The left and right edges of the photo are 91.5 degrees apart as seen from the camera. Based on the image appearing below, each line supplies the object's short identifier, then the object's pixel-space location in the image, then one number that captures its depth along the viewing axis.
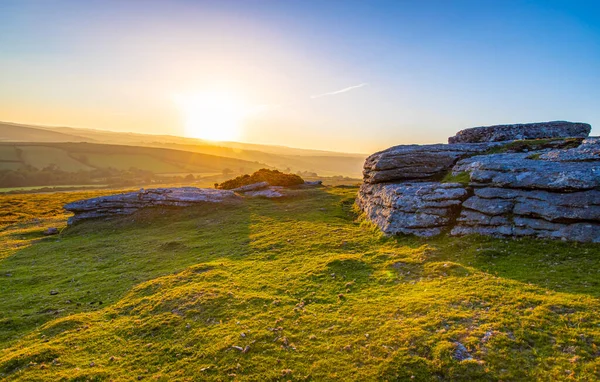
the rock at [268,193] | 39.88
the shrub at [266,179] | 47.00
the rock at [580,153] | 17.31
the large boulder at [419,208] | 18.77
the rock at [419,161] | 24.50
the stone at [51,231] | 32.94
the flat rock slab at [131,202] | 34.97
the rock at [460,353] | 8.55
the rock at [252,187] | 43.91
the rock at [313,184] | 49.69
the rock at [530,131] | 27.00
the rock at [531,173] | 15.55
